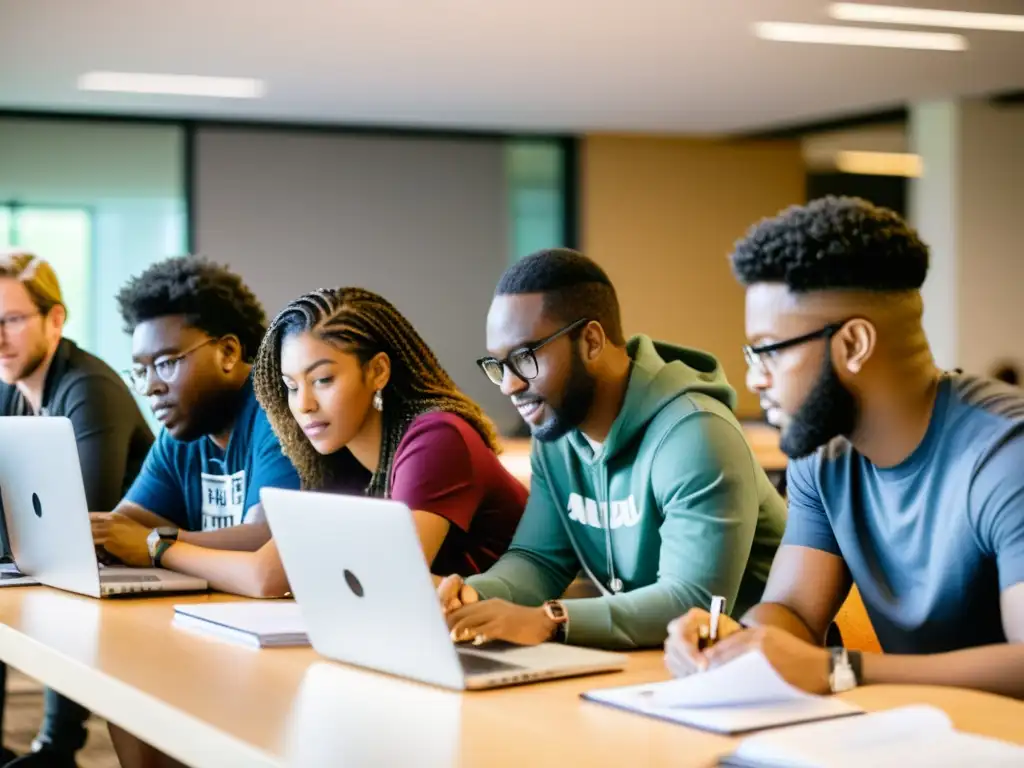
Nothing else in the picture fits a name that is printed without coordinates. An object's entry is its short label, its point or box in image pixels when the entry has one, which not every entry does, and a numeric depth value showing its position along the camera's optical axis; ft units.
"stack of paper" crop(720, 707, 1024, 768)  5.30
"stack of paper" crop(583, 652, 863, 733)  5.81
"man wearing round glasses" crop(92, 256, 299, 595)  9.32
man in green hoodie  7.52
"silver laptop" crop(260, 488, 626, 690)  6.30
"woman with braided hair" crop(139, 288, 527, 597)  8.32
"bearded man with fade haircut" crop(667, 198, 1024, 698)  6.65
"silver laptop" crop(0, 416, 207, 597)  8.41
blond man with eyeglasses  10.67
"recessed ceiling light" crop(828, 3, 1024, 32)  20.47
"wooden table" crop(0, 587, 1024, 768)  5.66
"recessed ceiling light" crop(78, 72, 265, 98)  24.46
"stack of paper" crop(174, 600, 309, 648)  7.21
